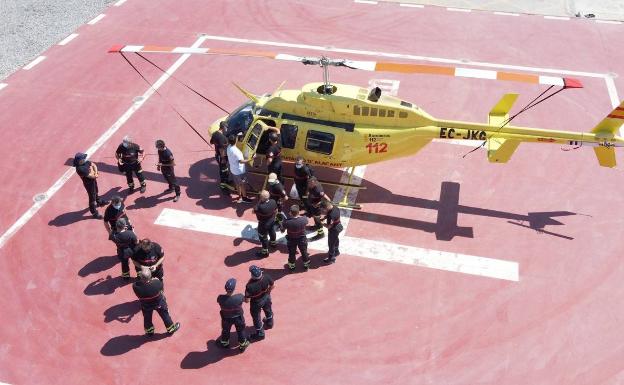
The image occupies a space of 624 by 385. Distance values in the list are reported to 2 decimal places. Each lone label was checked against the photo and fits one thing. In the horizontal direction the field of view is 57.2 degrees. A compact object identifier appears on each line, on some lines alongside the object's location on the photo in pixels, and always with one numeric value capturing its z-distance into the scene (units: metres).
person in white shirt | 13.91
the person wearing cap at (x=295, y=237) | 11.78
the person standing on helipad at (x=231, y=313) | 10.16
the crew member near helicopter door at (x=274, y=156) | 13.71
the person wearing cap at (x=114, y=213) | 12.21
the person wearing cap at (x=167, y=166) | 13.88
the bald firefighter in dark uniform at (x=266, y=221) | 12.22
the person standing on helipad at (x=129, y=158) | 14.08
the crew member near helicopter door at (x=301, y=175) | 13.34
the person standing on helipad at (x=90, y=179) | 13.41
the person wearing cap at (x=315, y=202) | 12.73
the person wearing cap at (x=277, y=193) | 12.95
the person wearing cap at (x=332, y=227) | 11.97
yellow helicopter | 13.20
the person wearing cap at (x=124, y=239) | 11.60
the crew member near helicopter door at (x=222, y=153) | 14.23
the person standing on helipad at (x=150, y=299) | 10.34
